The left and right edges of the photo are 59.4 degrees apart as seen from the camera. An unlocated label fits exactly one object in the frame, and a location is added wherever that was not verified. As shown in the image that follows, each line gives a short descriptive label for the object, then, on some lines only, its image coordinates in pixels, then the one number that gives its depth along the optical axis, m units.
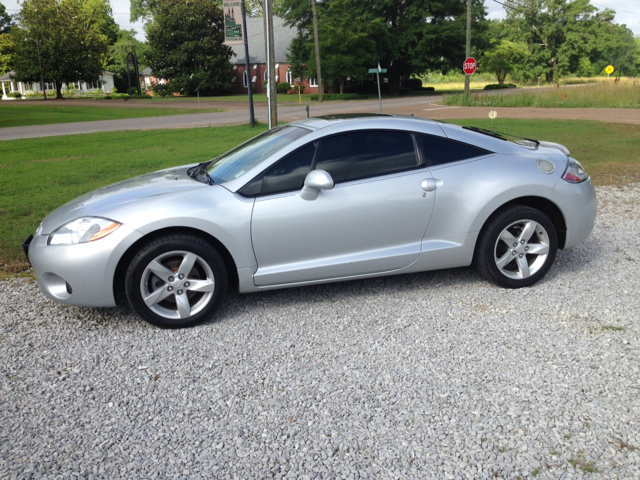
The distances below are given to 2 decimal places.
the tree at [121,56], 75.50
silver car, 4.06
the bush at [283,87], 58.38
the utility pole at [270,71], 13.77
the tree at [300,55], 52.56
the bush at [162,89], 59.50
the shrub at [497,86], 56.52
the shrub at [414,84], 60.62
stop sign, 30.08
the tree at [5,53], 65.18
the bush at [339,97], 46.47
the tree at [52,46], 57.34
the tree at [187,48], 57.25
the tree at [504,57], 71.19
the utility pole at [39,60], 56.47
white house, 72.14
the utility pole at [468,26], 33.66
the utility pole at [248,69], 16.68
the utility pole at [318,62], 42.46
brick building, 63.06
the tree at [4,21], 74.69
